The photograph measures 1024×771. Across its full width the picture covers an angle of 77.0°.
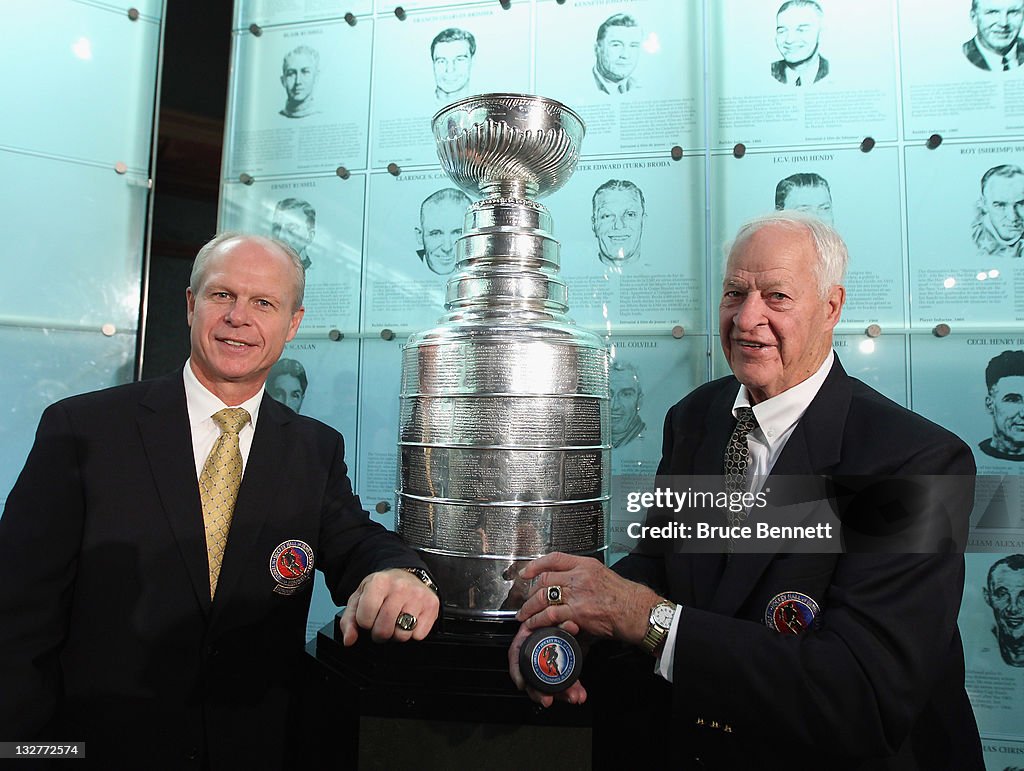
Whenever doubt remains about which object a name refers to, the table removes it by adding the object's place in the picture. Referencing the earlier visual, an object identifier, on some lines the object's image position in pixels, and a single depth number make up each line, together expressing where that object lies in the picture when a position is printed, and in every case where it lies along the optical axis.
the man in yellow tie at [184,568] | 1.31
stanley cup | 1.38
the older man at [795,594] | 1.10
